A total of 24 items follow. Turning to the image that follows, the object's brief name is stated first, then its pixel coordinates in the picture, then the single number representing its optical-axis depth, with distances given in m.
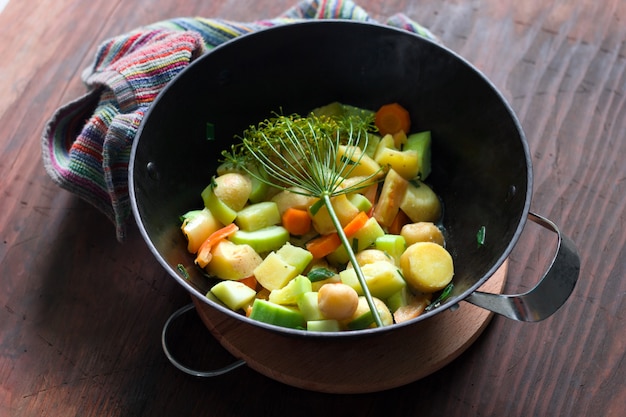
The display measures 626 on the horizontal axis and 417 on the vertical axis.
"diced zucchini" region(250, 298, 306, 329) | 0.57
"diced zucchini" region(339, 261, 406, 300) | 0.58
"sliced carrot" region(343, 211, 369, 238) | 0.61
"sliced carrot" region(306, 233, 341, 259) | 0.62
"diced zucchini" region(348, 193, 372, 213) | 0.63
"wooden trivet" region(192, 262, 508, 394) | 0.59
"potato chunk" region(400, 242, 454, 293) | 0.59
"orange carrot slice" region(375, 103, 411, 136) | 0.67
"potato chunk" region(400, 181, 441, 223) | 0.64
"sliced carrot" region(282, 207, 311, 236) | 0.62
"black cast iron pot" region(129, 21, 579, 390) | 0.59
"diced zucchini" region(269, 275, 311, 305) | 0.58
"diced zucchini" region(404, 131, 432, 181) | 0.66
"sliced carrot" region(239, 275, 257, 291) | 0.61
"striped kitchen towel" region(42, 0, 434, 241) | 0.63
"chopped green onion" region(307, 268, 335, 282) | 0.60
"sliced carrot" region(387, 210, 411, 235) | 0.64
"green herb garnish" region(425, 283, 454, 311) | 0.60
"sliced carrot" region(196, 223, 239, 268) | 0.60
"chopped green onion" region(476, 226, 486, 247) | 0.61
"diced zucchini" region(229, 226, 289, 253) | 0.61
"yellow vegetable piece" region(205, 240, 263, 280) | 0.60
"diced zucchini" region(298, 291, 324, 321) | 0.57
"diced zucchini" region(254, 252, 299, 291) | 0.59
